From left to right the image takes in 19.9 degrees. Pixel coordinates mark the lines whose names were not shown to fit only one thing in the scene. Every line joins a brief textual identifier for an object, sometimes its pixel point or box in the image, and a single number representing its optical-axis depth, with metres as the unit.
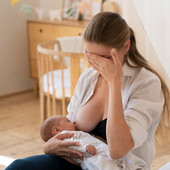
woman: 1.84
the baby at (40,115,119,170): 1.89
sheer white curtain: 1.92
